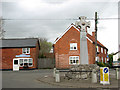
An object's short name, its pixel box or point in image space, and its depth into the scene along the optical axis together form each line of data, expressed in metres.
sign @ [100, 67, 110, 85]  8.64
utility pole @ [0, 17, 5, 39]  29.13
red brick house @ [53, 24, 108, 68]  25.71
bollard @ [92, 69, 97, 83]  9.23
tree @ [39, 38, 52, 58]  45.63
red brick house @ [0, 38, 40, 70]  25.59
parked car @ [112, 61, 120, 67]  23.80
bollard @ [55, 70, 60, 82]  9.68
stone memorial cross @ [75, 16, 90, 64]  10.89
